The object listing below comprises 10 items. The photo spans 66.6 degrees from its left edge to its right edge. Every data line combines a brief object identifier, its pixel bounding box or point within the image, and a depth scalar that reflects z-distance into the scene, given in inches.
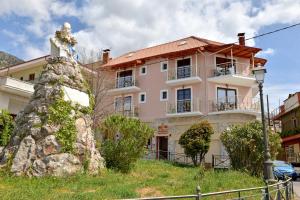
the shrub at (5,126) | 433.1
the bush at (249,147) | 455.9
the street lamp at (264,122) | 298.5
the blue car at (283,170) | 592.2
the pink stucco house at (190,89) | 786.8
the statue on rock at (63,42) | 370.8
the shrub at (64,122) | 323.2
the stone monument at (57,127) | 308.1
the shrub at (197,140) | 613.5
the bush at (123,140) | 381.4
